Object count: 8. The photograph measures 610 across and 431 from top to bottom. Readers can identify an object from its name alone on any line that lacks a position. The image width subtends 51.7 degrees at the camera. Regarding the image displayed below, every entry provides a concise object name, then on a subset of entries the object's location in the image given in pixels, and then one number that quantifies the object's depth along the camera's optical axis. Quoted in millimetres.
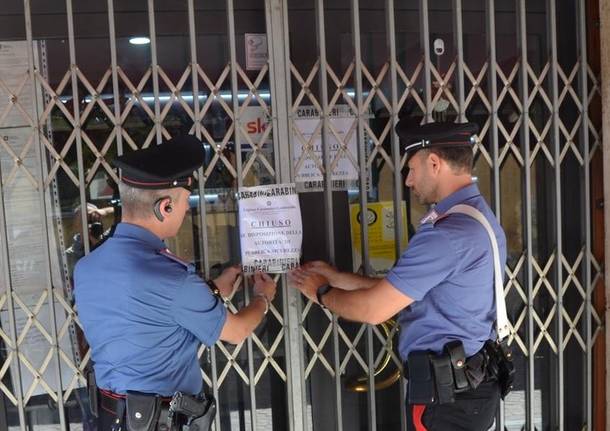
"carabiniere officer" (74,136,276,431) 2104
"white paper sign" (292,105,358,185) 2979
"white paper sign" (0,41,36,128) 2824
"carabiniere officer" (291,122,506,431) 2297
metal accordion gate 2848
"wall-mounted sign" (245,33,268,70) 3045
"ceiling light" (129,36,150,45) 3012
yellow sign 3164
